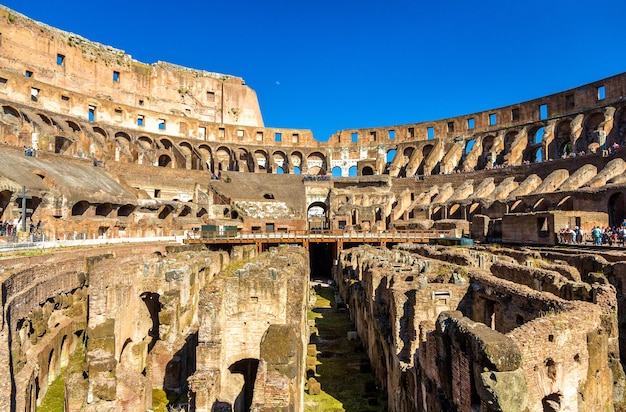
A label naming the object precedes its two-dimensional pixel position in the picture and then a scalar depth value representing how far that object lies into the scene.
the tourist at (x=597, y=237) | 18.45
